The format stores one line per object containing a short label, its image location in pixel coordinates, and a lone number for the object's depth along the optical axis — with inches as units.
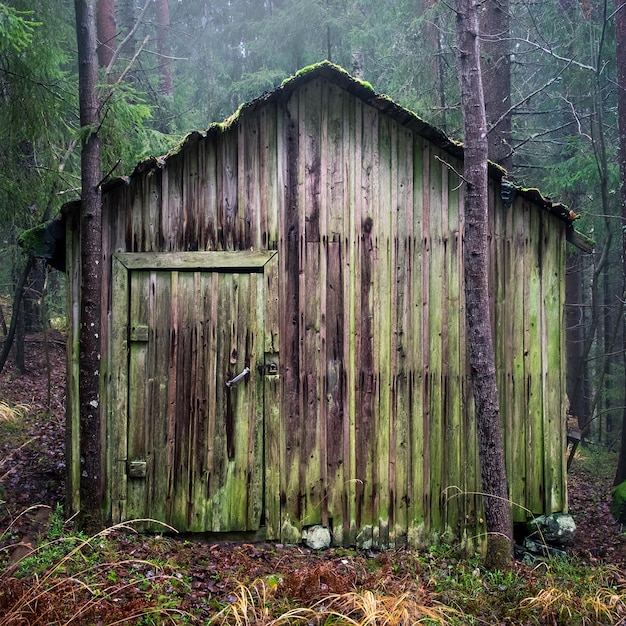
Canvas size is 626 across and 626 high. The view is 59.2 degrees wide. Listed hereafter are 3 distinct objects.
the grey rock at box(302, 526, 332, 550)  216.7
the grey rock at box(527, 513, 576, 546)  223.8
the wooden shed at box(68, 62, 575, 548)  214.8
